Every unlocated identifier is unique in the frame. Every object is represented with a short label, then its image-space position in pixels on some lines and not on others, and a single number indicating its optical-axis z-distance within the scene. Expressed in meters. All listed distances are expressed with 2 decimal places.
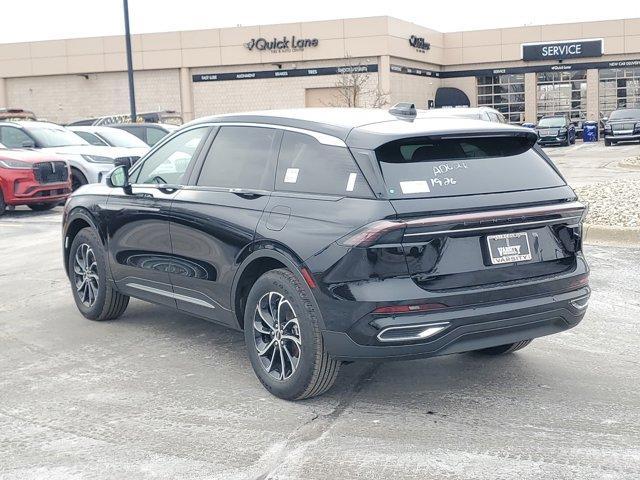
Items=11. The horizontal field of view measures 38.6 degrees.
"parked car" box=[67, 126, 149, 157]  18.97
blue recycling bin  45.62
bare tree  43.69
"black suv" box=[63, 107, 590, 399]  4.77
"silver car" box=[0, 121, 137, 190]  17.19
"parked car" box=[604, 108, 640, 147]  38.81
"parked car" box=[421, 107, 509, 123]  17.98
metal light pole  26.91
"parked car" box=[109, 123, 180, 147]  21.03
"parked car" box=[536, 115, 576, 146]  41.09
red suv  15.44
